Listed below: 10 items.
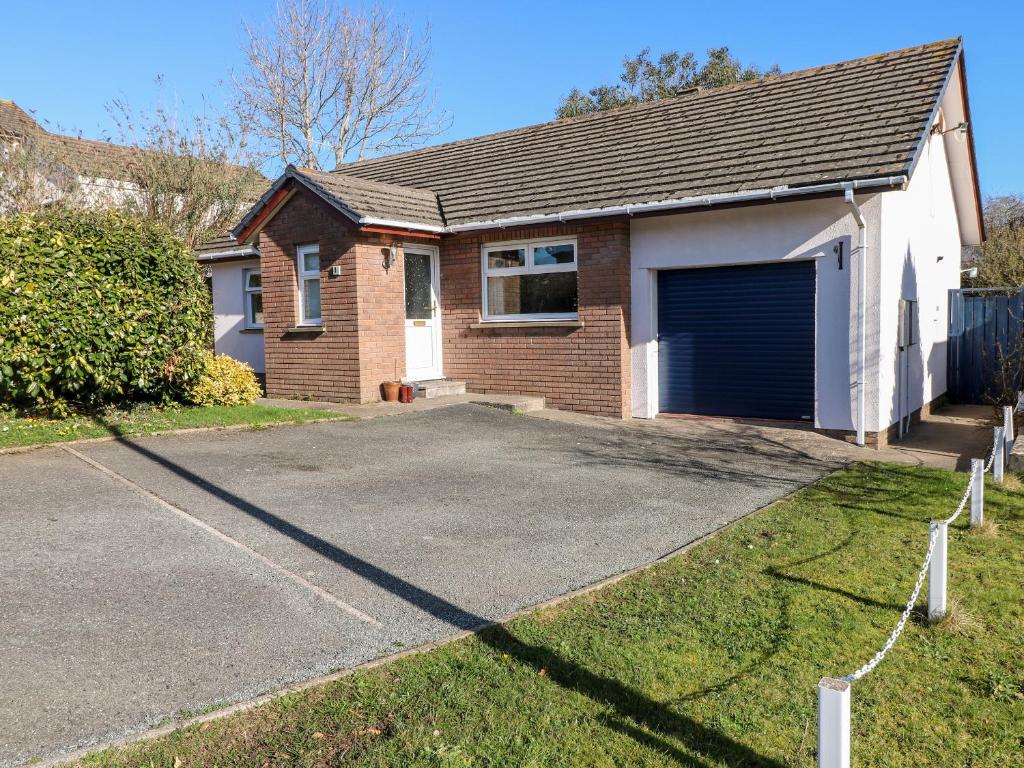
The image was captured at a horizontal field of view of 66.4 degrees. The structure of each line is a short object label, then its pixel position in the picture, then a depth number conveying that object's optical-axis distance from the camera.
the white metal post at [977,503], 6.04
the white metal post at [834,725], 2.53
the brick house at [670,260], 10.50
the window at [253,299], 17.47
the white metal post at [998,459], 7.62
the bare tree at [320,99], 29.39
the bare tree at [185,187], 21.28
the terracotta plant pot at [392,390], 13.00
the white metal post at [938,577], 4.33
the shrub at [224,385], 11.94
